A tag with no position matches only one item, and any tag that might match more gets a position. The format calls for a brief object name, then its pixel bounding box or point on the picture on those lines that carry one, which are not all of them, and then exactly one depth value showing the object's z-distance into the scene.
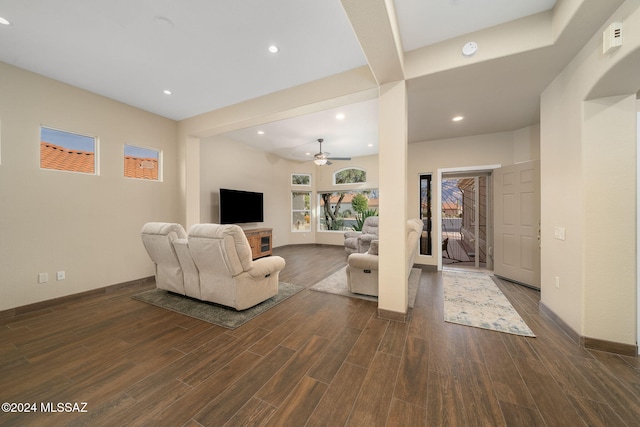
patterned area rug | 2.47
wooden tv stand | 5.59
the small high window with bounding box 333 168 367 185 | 7.54
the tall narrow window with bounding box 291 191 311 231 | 8.07
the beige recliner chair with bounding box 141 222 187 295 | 3.06
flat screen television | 5.50
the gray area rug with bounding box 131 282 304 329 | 2.60
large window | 7.57
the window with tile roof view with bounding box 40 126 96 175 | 3.07
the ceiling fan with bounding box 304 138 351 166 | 5.03
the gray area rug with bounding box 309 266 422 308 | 3.30
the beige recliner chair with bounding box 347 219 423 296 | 3.13
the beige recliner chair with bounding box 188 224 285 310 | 2.56
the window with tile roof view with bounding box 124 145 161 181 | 3.88
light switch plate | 2.42
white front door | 3.68
